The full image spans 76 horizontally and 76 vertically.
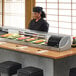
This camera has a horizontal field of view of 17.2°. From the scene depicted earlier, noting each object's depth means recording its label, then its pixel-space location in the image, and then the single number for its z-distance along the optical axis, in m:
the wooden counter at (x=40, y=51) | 4.16
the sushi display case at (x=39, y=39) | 4.50
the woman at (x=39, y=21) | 6.41
